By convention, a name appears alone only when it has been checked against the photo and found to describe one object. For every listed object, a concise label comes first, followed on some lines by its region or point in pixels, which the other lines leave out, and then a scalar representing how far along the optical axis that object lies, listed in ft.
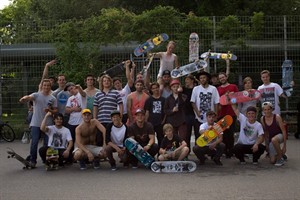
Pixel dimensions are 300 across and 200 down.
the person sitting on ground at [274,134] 25.41
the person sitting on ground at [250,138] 25.58
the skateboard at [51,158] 24.84
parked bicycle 40.22
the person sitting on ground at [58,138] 25.50
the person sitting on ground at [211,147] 25.26
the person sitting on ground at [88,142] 24.91
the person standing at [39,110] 25.91
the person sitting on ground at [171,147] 24.34
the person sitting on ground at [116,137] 25.00
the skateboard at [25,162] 24.94
